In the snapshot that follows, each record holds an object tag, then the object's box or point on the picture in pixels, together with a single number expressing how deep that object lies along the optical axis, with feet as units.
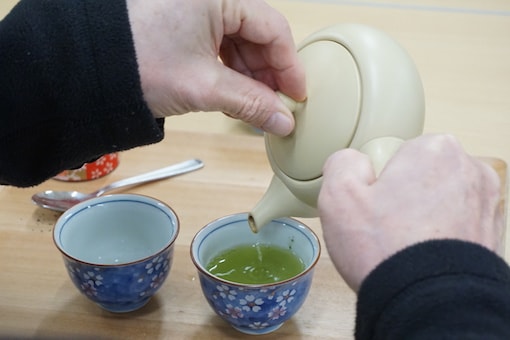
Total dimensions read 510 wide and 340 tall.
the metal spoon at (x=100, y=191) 2.73
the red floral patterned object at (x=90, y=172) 2.90
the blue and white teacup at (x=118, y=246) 2.16
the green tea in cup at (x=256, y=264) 2.26
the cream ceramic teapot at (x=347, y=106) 1.82
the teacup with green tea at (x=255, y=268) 2.07
